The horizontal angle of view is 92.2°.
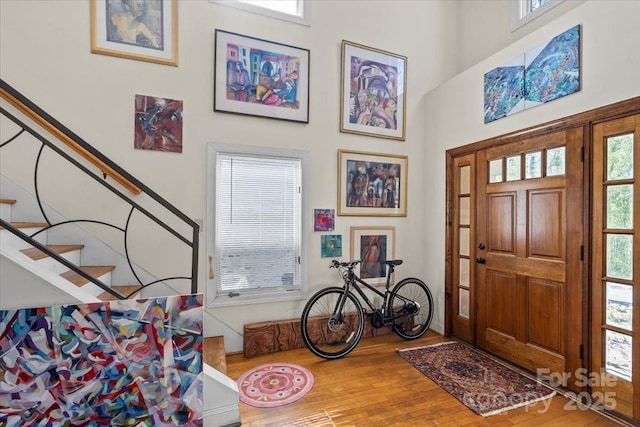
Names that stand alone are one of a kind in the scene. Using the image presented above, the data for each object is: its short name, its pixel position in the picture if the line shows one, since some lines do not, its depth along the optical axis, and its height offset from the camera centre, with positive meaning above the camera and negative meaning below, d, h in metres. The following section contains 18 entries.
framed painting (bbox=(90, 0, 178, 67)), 2.66 +1.62
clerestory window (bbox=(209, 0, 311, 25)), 3.07 +2.14
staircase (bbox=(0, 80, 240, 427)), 1.56 -0.28
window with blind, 3.03 -0.13
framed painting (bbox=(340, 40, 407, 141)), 3.54 +1.44
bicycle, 3.14 -1.11
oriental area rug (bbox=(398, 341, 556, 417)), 2.29 -1.40
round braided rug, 2.30 -1.41
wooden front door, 2.42 -0.34
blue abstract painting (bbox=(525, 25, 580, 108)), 2.41 +1.21
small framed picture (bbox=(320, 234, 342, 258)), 3.44 -0.38
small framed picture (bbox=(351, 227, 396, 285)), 3.59 -0.44
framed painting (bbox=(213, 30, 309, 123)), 3.01 +1.37
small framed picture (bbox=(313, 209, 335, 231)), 3.40 -0.08
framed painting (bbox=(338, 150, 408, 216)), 3.54 +0.34
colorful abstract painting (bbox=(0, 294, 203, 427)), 1.61 -0.86
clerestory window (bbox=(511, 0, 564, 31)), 3.23 +2.24
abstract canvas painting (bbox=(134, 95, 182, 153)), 2.77 +0.79
